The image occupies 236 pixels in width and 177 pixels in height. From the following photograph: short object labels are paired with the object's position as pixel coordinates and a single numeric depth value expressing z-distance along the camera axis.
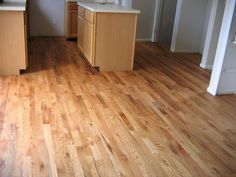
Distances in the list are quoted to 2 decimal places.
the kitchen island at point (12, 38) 3.73
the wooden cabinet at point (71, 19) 6.12
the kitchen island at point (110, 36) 4.14
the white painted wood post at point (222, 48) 3.41
